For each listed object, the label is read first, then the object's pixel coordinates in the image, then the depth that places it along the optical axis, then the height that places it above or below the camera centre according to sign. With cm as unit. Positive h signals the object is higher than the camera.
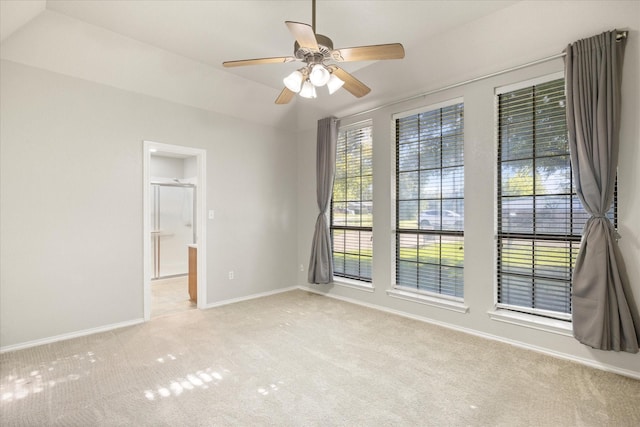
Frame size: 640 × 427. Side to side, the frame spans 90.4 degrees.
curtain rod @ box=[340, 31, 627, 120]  269 +138
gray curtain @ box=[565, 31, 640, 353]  242 +20
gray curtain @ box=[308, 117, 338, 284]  467 +25
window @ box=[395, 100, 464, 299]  356 +16
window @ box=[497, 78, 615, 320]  285 +8
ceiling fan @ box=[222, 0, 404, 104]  204 +110
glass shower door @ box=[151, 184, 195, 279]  611 -28
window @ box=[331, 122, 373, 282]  446 +12
